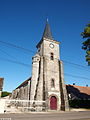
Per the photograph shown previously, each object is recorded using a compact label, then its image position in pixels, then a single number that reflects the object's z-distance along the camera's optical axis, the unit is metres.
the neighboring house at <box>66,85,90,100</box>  29.32
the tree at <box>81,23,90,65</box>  17.21
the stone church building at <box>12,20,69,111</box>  22.02
